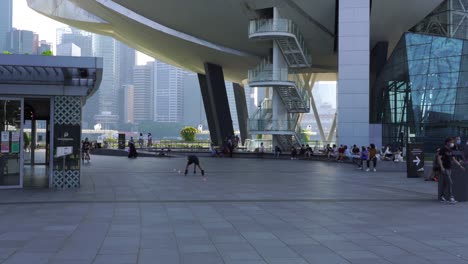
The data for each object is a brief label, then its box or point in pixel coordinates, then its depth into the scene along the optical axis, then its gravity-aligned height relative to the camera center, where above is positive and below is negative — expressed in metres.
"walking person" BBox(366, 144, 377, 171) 24.78 -0.94
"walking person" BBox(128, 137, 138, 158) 37.41 -1.36
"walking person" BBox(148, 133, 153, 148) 55.57 -0.84
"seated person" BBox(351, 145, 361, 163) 29.14 -1.02
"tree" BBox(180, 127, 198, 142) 70.19 -0.04
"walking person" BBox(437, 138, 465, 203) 12.97 -0.89
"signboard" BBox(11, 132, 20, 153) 14.95 -0.30
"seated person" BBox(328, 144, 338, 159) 33.79 -1.11
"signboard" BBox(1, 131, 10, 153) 14.84 -0.31
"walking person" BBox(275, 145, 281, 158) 38.06 -1.25
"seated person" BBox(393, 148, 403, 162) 25.75 -1.02
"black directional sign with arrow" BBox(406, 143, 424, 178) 20.89 -1.05
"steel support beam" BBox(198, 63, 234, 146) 50.47 +3.02
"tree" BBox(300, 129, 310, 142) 42.19 -0.02
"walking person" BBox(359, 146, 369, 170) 25.13 -0.86
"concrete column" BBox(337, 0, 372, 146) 33.31 +4.11
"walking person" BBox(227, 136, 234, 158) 40.22 -0.98
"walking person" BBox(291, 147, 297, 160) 36.66 -1.26
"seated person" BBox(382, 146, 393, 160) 27.26 -1.01
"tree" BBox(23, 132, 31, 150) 29.82 -0.59
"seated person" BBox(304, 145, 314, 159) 36.44 -1.23
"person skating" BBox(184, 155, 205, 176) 20.10 -1.01
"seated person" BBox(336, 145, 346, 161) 32.22 -1.06
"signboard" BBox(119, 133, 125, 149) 51.13 -0.80
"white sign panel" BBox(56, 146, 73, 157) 15.14 -0.55
